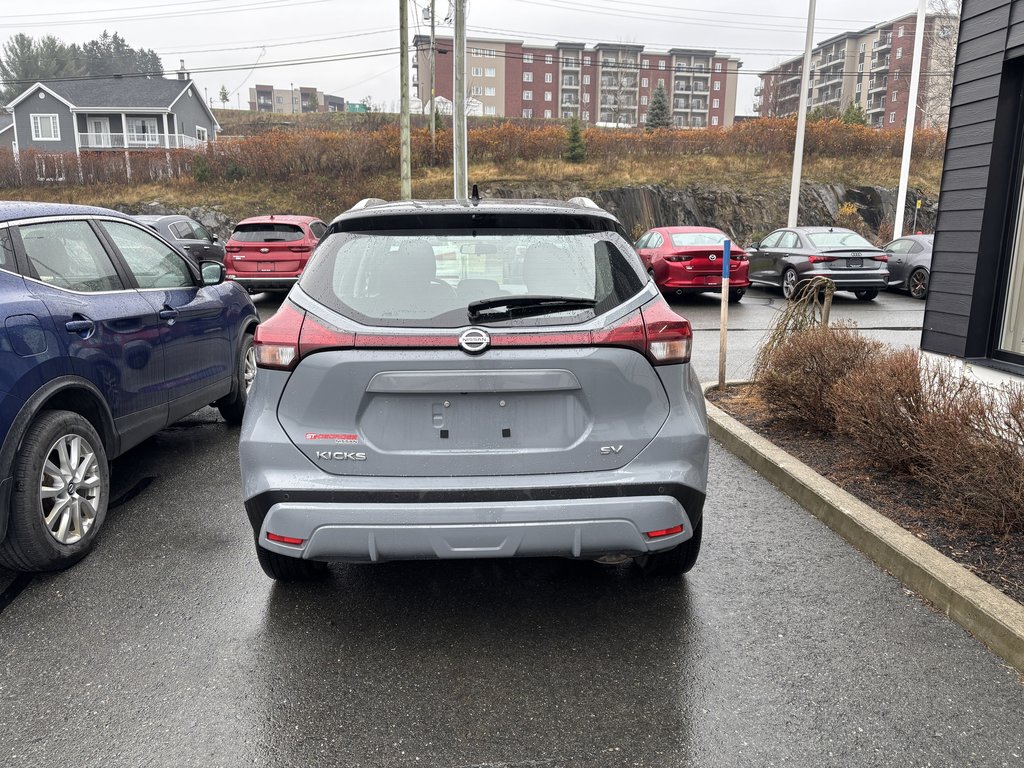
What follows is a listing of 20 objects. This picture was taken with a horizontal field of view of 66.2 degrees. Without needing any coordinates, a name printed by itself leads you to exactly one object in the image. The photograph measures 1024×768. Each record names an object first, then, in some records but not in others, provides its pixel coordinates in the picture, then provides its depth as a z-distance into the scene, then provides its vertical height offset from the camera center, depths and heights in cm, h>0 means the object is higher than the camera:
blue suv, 361 -85
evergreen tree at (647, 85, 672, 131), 6484 +825
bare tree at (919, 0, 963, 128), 4539 +976
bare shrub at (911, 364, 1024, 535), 364 -116
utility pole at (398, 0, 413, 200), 2481 +325
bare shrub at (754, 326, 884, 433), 551 -114
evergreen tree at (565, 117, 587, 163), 3491 +256
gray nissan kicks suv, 284 -80
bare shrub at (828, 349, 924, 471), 449 -115
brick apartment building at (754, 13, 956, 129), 8725 +1606
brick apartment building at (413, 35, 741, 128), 10156 +1661
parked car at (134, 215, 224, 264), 1556 -73
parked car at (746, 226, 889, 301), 1572 -104
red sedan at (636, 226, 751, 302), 1525 -112
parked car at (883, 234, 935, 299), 1655 -114
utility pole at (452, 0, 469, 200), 2197 +275
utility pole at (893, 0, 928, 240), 2184 +247
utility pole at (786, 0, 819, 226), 2456 +241
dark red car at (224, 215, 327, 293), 1485 -97
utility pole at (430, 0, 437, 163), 3512 +251
